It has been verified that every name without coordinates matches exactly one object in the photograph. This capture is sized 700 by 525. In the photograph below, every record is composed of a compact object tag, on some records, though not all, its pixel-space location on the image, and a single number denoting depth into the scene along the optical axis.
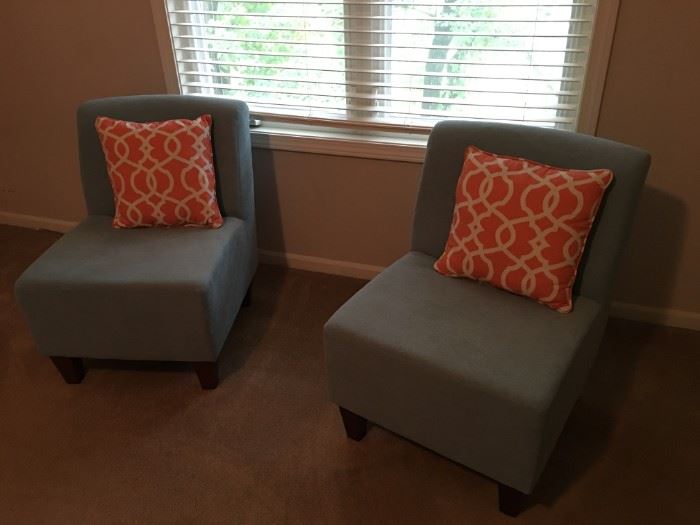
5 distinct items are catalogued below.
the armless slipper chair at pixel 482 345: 1.47
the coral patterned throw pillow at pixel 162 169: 2.08
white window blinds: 2.04
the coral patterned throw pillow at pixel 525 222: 1.60
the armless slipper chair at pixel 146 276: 1.88
